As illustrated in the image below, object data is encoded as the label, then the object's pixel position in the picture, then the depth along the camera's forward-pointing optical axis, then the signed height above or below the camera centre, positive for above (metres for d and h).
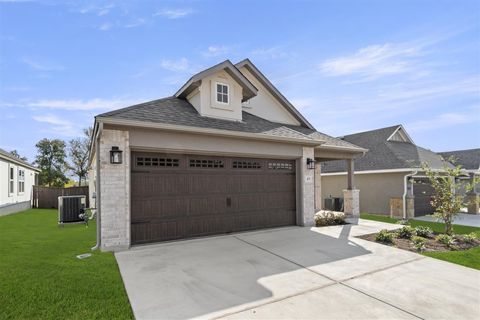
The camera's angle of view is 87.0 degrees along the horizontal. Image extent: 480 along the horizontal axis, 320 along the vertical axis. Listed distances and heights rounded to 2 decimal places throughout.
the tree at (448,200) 8.31 -1.09
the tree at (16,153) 34.12 +2.49
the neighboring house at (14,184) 14.40 -0.85
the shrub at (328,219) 10.05 -2.10
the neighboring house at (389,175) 13.48 -0.47
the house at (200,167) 6.45 +0.08
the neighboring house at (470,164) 15.29 +0.22
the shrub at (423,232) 8.15 -2.10
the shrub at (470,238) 7.68 -2.20
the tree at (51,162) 28.69 +1.04
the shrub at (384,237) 7.45 -2.07
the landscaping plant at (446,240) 7.12 -2.11
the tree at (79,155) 29.73 +1.85
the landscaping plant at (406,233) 8.00 -2.08
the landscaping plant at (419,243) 6.65 -2.09
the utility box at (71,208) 9.58 -1.46
